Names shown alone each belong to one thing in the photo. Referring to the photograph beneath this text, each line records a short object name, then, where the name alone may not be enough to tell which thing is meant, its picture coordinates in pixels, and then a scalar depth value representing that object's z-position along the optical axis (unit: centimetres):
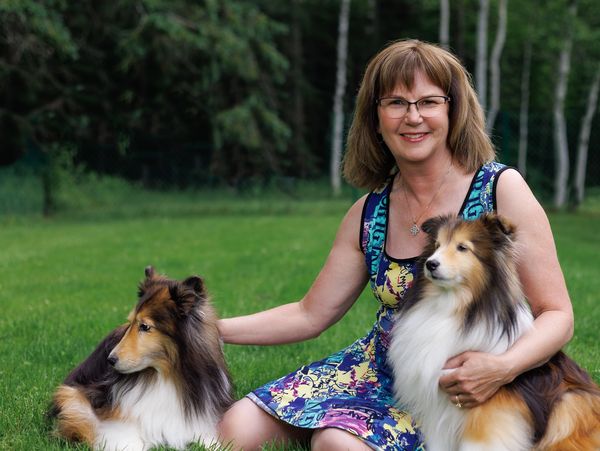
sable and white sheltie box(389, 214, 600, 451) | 288
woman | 317
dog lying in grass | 338
